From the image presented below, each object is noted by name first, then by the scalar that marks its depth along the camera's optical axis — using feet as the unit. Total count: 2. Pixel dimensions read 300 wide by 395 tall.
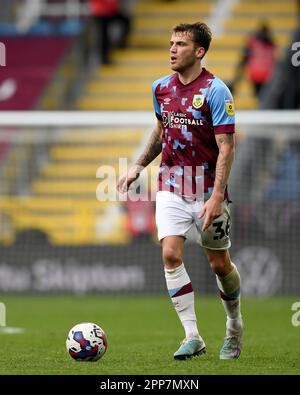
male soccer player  51.39
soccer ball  50.57
